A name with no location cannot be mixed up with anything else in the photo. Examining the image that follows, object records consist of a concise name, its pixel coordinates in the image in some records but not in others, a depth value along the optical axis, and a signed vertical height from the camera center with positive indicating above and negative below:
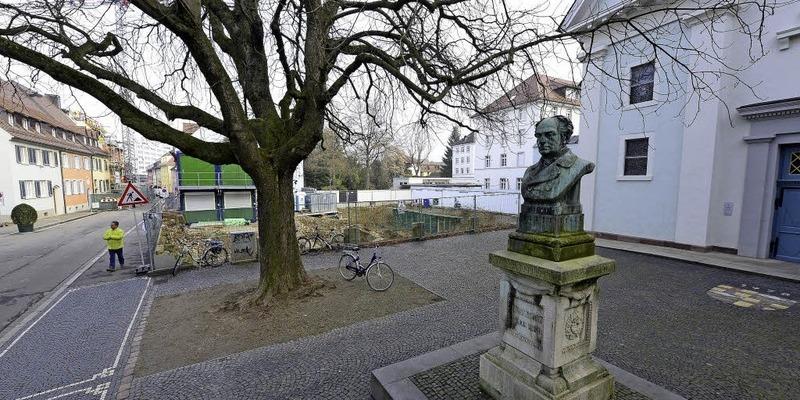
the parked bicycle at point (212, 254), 10.26 -2.25
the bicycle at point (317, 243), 11.84 -2.15
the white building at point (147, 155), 102.97 +8.31
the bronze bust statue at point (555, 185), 3.30 +0.00
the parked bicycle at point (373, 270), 7.92 -2.10
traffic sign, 9.85 -0.47
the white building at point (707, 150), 9.39 +1.18
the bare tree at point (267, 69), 5.35 +2.06
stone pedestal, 3.09 -1.41
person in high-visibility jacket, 10.26 -1.86
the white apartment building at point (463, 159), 67.19 +5.15
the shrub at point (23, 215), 19.08 -2.05
